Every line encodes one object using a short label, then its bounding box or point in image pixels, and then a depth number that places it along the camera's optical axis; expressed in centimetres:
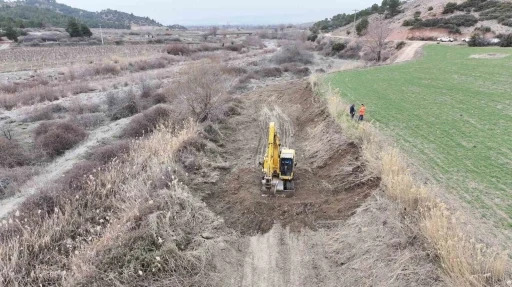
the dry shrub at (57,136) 1733
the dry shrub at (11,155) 1578
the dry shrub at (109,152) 1470
